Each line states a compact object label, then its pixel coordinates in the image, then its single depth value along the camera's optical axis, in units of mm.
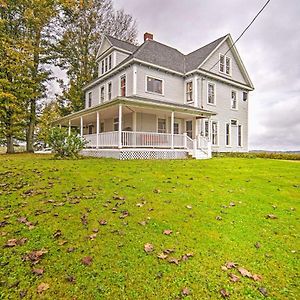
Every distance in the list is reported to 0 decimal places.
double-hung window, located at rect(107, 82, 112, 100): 21183
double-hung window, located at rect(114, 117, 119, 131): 19500
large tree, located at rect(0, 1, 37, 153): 20891
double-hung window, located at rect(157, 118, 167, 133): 18567
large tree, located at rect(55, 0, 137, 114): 28344
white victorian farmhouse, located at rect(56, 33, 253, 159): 15523
